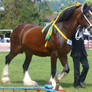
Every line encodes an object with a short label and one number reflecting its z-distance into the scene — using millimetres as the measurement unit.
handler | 16969
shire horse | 16266
